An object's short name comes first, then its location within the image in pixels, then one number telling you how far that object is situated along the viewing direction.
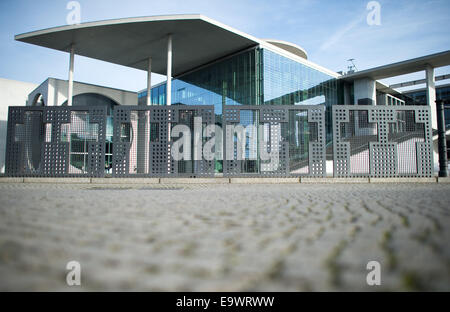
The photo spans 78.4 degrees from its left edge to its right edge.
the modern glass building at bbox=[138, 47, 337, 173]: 23.48
